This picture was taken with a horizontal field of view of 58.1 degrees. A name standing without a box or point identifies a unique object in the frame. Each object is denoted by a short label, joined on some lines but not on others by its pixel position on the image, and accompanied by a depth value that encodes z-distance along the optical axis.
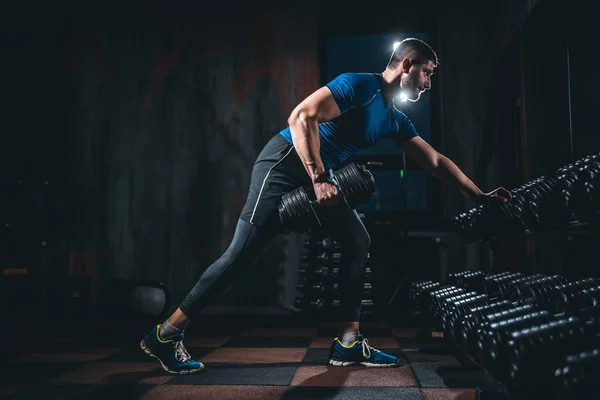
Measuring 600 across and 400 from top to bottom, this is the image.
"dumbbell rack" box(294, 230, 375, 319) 3.82
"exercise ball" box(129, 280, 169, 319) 3.74
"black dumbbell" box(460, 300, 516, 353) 1.32
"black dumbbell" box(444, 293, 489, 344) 1.52
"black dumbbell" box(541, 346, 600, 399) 0.88
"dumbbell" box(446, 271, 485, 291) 2.29
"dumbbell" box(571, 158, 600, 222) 1.28
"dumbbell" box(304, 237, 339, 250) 3.86
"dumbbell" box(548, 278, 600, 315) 1.34
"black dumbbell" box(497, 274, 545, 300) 1.72
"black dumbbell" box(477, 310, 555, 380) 1.08
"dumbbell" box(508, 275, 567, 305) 1.49
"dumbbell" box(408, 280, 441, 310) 2.48
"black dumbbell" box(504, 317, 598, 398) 1.00
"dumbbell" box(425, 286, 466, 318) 2.00
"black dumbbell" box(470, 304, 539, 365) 1.15
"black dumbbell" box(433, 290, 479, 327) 1.80
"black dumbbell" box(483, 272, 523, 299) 1.94
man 1.91
